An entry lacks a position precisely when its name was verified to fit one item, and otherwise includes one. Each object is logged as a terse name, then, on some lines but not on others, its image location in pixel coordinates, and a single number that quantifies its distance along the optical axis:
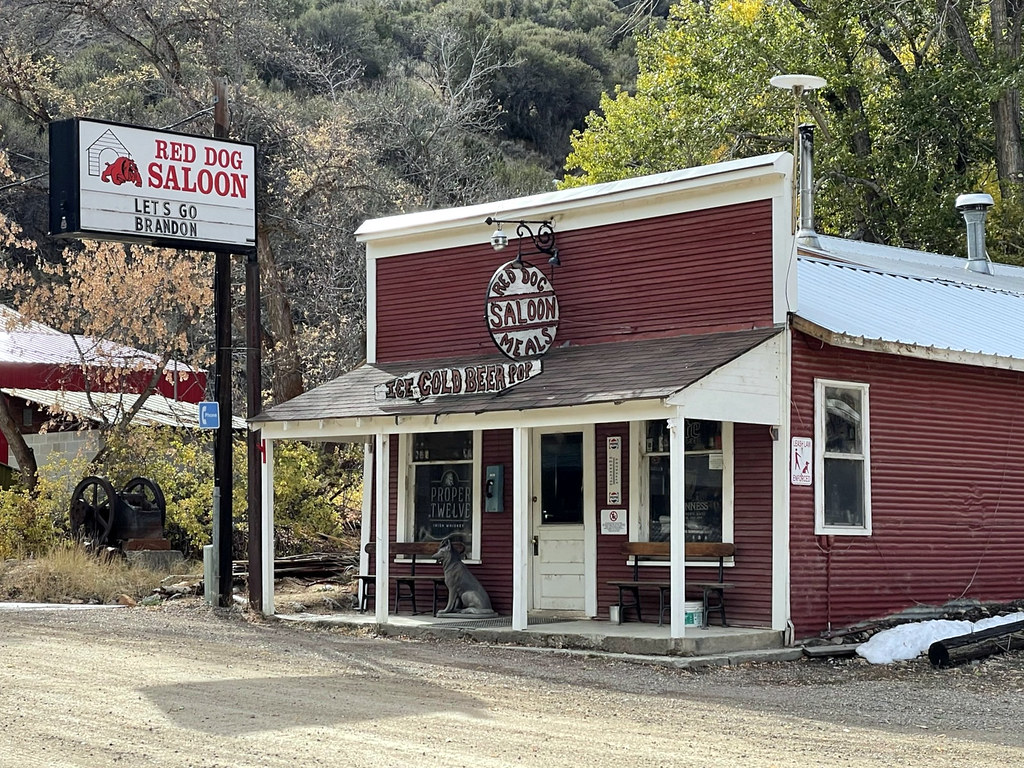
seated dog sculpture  16.88
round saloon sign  16.45
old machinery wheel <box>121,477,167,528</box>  22.76
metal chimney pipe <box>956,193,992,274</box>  22.62
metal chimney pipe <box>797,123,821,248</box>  19.17
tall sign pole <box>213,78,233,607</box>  18.64
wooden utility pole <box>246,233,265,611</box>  17.91
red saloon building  14.84
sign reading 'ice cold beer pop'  15.88
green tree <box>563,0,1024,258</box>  30.08
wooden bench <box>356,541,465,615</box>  17.27
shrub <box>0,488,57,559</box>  22.53
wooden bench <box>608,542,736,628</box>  14.93
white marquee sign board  17.52
